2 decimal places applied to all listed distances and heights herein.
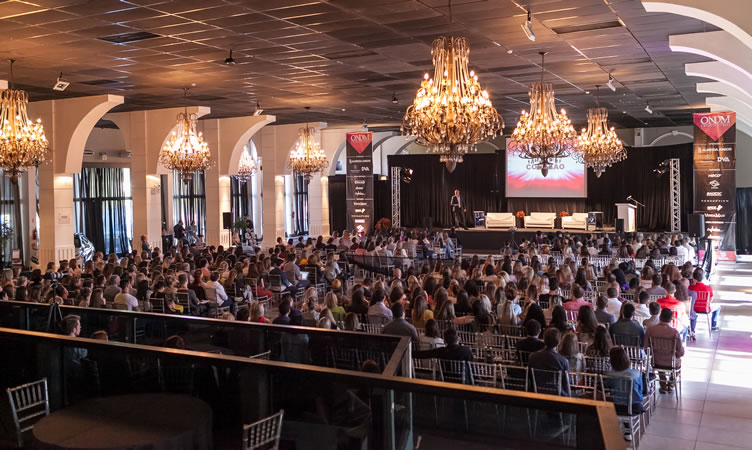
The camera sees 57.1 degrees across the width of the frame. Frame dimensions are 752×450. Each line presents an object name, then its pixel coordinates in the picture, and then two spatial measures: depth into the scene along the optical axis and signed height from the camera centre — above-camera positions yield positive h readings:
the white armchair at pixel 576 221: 25.81 -0.95
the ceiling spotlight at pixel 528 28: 8.41 +2.09
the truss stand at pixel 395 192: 29.12 +0.30
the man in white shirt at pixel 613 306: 9.12 -1.46
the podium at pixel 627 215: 24.44 -0.70
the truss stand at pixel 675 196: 24.70 -0.07
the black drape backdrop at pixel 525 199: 26.72 +0.32
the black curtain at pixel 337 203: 30.73 -0.12
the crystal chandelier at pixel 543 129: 11.02 +1.08
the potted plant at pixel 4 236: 19.22 -0.82
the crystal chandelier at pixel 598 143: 14.55 +1.13
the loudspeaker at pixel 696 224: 18.53 -0.82
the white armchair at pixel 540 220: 26.84 -0.92
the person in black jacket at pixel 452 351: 6.69 -1.49
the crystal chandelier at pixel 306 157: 18.89 +1.21
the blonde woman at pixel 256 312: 8.20 -1.32
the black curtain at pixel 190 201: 27.69 +0.08
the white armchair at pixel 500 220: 27.58 -0.92
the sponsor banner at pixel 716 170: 18.33 +0.61
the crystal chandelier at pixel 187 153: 14.52 +1.06
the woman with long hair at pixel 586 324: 7.92 -1.48
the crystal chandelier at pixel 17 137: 10.50 +1.07
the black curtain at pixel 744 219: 24.66 -0.94
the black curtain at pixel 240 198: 30.27 +0.18
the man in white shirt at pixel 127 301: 9.85 -1.38
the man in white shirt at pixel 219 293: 11.28 -1.50
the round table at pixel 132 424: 4.02 -1.35
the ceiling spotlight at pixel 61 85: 12.47 +2.19
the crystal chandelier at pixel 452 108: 7.10 +0.94
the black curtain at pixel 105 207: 23.78 -0.10
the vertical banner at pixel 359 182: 23.50 +0.61
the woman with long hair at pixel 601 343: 6.97 -1.49
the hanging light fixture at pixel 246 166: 26.02 +1.36
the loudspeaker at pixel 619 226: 22.88 -1.03
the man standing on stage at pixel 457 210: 29.19 -0.51
